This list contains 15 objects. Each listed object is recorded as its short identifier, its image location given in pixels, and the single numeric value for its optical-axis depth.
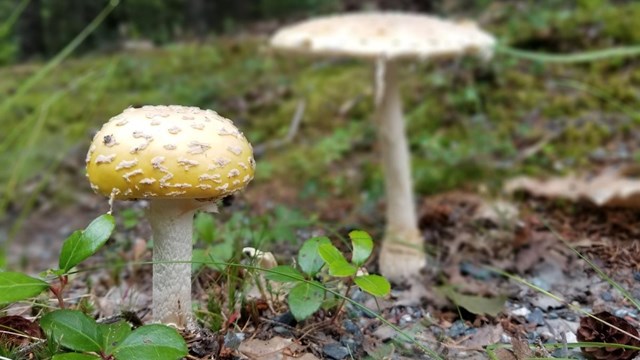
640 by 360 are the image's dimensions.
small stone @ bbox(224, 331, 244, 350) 0.21
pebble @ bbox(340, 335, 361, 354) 0.21
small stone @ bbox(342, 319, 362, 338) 0.22
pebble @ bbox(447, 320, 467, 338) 0.23
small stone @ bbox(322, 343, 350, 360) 0.21
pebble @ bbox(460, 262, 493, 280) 0.34
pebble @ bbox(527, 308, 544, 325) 0.24
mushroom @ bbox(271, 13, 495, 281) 0.36
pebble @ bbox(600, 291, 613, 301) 0.25
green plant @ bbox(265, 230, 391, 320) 0.19
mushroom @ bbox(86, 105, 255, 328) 0.19
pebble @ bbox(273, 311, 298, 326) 0.23
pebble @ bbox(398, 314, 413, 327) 0.24
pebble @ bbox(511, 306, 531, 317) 0.25
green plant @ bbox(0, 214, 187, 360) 0.17
